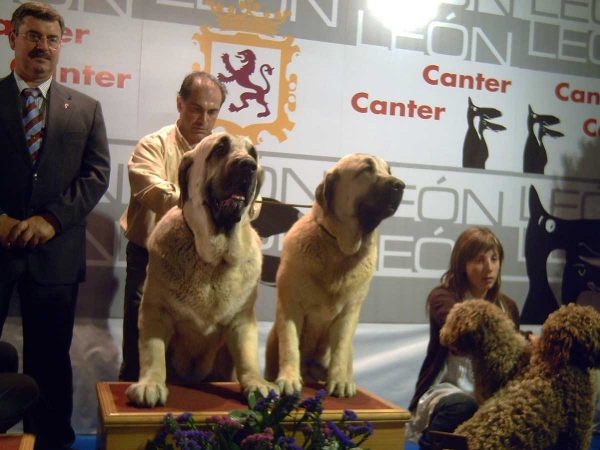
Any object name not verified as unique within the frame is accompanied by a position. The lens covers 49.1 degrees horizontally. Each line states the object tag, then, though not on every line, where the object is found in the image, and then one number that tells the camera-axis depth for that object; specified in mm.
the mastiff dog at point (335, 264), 2193
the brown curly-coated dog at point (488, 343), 2117
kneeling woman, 2746
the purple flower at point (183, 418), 1839
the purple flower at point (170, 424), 1813
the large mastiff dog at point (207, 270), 1999
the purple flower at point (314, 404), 1919
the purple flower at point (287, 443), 1786
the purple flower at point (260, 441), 1774
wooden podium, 1865
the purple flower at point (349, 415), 1969
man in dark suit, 2502
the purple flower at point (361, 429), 1932
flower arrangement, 1793
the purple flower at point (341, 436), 1864
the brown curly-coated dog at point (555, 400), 2016
